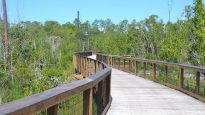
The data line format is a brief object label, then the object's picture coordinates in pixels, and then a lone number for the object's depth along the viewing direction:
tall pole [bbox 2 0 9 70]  25.45
